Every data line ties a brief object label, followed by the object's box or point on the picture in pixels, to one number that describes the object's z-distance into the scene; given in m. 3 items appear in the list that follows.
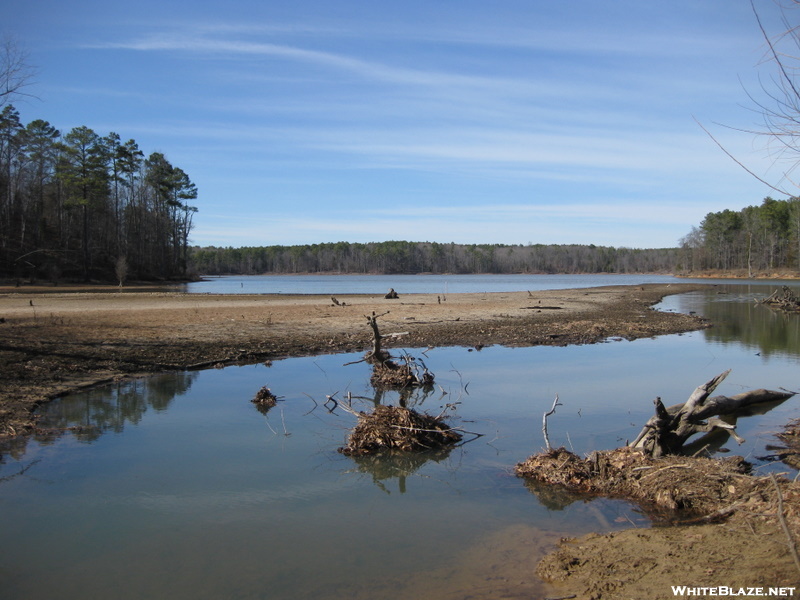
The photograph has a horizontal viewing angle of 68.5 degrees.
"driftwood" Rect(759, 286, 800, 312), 36.44
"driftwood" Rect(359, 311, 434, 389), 13.48
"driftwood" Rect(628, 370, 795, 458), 7.62
